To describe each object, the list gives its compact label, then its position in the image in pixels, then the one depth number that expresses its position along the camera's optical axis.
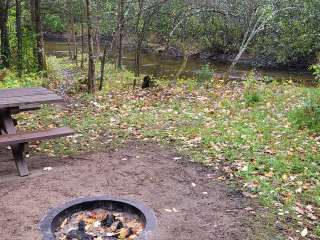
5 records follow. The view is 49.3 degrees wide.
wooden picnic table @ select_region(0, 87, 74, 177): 4.65
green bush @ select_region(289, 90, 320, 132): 6.35
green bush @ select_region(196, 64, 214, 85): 10.90
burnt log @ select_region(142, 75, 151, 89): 10.48
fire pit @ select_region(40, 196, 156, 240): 3.47
